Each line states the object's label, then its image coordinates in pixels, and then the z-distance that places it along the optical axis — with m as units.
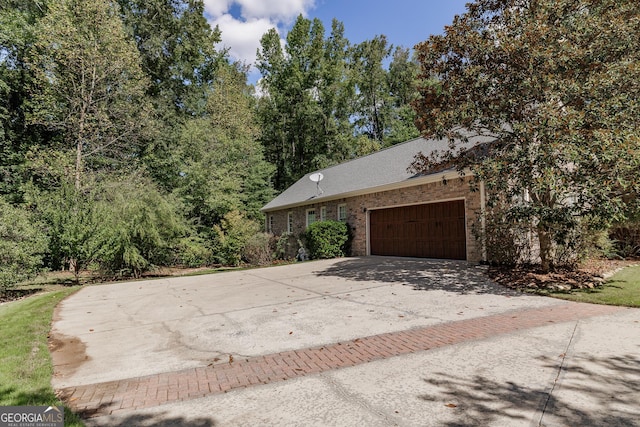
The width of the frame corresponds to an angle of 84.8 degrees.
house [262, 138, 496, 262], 11.40
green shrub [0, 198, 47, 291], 8.81
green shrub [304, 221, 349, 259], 15.81
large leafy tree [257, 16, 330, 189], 30.81
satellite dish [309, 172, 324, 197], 18.31
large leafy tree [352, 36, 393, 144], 33.84
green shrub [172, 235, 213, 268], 15.40
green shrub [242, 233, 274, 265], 17.09
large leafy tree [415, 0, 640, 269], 6.52
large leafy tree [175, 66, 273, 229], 20.92
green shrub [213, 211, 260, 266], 17.53
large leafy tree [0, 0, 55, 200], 17.94
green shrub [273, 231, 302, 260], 18.64
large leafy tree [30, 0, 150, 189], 16.14
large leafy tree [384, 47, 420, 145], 33.38
